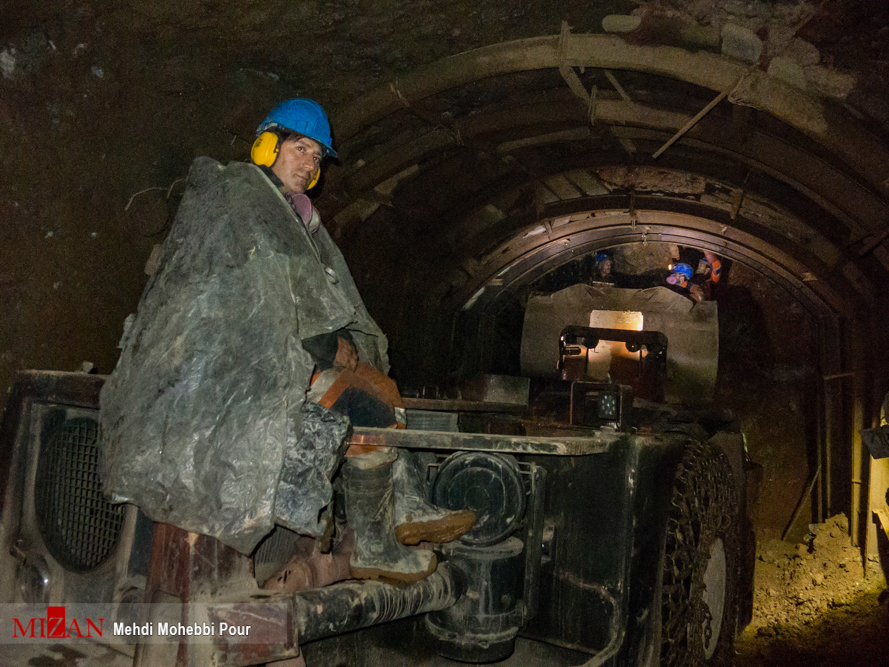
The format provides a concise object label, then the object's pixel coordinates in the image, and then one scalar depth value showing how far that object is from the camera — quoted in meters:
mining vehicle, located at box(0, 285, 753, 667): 2.59
